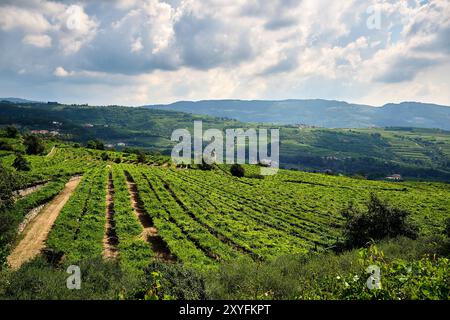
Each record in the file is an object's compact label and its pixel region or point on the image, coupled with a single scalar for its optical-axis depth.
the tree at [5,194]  30.63
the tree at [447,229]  25.96
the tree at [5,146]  88.44
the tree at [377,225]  31.06
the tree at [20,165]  59.69
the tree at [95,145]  128.25
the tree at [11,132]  114.31
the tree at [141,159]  102.19
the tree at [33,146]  92.38
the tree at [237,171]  92.19
